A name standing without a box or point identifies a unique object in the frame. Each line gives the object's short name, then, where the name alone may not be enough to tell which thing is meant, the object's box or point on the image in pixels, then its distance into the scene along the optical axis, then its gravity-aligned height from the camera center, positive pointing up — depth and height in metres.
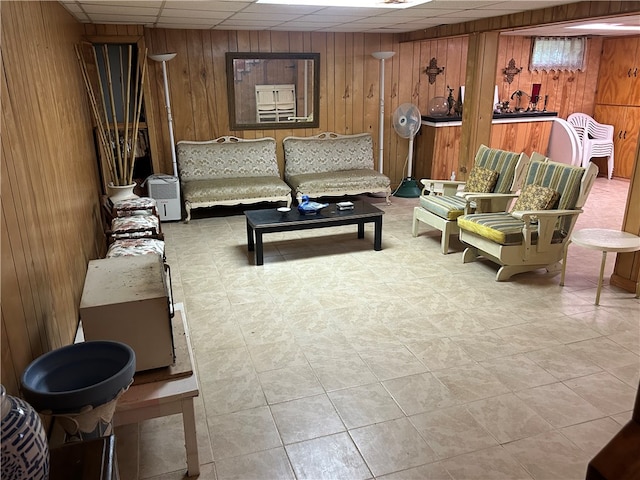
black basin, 1.34 -0.79
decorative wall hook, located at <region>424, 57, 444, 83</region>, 6.67 +0.36
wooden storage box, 1.79 -0.75
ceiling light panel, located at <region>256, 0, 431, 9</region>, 3.71 +0.72
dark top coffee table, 4.18 -1.02
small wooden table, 1.85 -1.08
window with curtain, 7.41 +0.63
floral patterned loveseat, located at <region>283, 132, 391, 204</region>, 5.86 -0.84
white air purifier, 5.40 -1.00
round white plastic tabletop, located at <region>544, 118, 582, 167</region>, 7.07 -0.66
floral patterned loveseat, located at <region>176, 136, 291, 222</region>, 5.48 -0.85
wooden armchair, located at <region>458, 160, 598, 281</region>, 3.74 -0.97
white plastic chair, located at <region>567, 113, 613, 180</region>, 7.40 -0.60
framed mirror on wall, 5.92 +0.11
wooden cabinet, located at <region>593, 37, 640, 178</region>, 7.27 +0.03
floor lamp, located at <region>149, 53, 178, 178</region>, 5.16 +0.05
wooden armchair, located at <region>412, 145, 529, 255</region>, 4.37 -0.83
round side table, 3.33 -0.97
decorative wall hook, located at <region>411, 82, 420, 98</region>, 6.74 +0.09
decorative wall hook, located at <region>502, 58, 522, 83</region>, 7.34 +0.38
